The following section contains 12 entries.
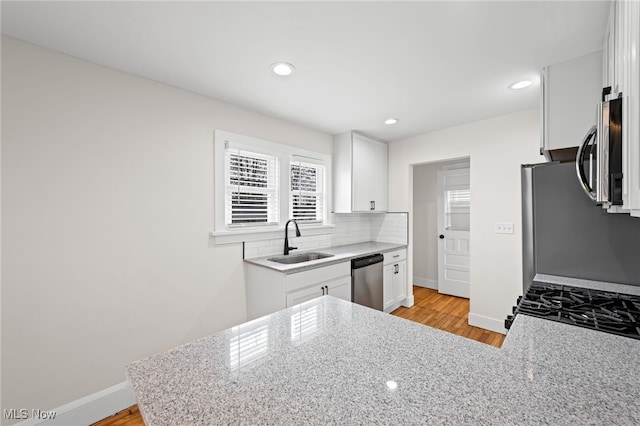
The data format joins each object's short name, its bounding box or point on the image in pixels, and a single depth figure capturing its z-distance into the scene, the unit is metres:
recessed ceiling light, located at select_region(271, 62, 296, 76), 1.91
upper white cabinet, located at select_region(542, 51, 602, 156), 1.63
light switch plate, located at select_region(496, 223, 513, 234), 2.93
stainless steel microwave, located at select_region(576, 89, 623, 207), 0.75
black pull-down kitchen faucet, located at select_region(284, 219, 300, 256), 2.92
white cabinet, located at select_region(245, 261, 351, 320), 2.31
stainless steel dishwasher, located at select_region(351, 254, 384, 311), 2.95
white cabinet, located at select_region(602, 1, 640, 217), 0.66
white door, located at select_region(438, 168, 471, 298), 4.26
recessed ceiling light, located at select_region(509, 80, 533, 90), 2.21
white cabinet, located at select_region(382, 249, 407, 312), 3.45
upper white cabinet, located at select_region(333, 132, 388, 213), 3.47
